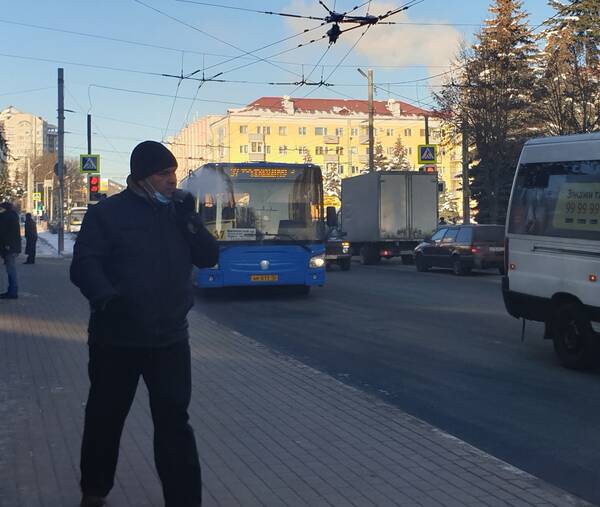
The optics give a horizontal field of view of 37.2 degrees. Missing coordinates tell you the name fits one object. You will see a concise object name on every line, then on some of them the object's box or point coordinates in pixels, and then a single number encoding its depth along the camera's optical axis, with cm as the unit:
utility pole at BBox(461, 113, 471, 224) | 4368
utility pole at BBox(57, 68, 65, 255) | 3894
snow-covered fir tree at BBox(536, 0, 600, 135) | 3039
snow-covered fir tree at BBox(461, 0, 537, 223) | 3734
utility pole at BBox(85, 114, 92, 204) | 5056
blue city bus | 1788
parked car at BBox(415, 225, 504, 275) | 2653
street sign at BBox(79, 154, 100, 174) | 3691
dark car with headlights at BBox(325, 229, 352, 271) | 2964
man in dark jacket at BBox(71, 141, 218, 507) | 434
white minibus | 920
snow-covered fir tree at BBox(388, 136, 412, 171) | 9244
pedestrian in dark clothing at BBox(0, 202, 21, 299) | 1720
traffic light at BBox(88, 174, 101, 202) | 3720
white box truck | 3312
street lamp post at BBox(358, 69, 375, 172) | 4225
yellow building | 10606
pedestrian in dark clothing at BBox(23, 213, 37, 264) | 3204
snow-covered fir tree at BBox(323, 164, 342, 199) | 9975
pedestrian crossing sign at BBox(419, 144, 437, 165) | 4056
